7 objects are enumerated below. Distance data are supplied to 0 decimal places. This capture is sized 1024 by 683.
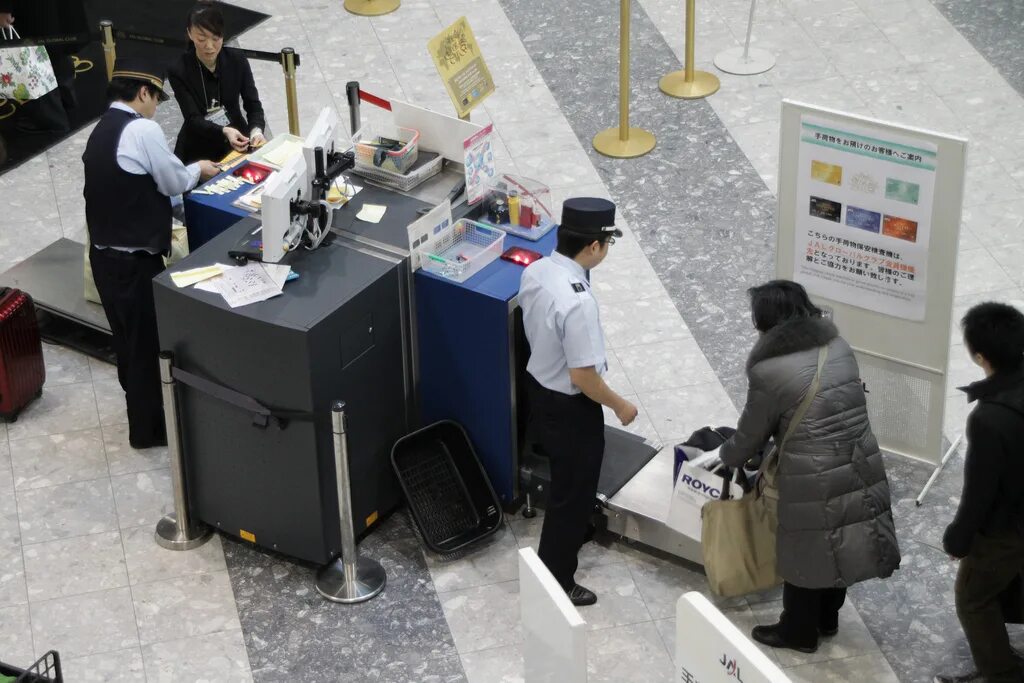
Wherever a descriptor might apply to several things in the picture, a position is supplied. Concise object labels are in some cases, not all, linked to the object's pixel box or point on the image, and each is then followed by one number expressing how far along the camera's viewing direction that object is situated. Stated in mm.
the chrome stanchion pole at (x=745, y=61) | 9773
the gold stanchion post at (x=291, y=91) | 7835
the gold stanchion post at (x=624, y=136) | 8828
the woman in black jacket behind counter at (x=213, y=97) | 7383
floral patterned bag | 9375
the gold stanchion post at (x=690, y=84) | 9578
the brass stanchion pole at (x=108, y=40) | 8107
